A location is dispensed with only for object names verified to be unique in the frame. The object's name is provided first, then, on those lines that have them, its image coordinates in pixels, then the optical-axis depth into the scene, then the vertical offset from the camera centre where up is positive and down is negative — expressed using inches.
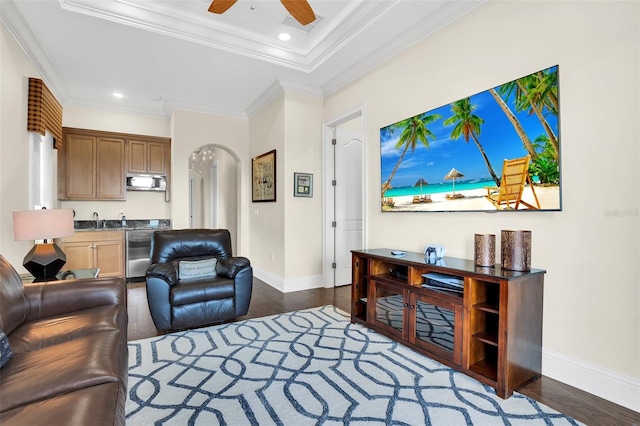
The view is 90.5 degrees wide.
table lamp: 96.3 -7.0
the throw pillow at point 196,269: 122.2 -22.9
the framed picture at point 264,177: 187.3 +21.2
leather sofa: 40.3 -25.0
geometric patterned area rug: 67.2 -43.5
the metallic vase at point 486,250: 87.7 -10.9
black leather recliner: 111.7 -26.3
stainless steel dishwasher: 198.2 -26.0
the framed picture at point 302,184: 176.7 +14.7
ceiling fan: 89.4 +59.0
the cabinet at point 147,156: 211.0 +36.8
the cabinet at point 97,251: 181.9 -23.8
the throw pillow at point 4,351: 53.1 -24.0
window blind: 127.7 +43.1
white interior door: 183.8 +6.9
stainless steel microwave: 210.2 +19.0
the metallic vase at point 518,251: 80.6 -10.3
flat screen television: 82.9 +18.2
